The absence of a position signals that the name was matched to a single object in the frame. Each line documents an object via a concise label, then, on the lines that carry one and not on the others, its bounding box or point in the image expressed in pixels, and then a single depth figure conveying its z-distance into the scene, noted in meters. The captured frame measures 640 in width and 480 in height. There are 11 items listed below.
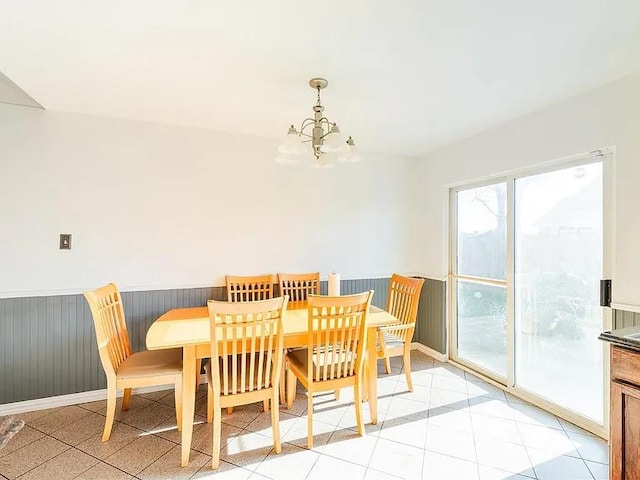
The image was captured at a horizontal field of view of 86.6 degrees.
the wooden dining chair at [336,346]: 2.15
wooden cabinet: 1.53
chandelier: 2.11
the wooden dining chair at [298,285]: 3.34
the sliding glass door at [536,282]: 2.44
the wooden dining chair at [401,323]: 2.92
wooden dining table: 2.02
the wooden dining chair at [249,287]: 3.16
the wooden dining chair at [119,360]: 2.16
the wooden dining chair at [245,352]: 1.96
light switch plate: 2.77
